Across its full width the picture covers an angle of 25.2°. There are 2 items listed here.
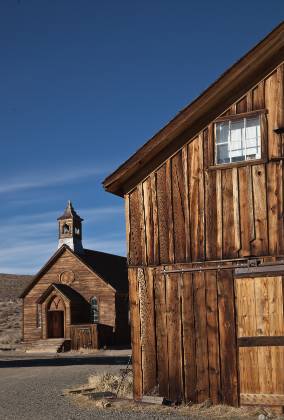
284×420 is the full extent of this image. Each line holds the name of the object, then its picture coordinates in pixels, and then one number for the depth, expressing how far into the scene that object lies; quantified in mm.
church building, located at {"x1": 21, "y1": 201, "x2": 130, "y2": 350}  34781
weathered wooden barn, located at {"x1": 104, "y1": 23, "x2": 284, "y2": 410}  11719
